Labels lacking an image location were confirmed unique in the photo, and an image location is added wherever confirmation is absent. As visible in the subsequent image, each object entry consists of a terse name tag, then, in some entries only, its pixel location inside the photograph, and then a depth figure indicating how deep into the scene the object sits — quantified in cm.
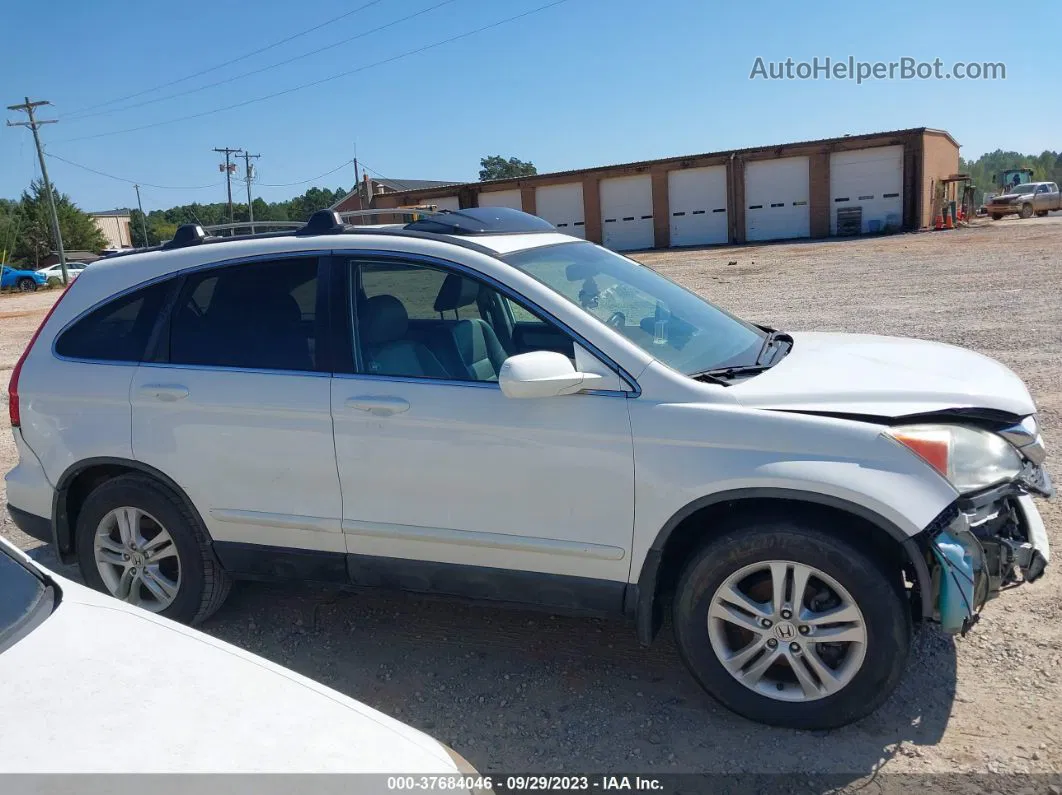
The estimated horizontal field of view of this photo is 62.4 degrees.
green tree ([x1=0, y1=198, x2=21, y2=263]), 5884
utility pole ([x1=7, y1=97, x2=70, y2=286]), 4986
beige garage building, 3884
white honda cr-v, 314
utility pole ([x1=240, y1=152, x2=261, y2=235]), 6894
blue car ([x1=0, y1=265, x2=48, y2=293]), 4325
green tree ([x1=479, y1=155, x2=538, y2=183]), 10488
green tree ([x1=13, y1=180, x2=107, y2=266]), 6406
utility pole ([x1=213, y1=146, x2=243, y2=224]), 6638
